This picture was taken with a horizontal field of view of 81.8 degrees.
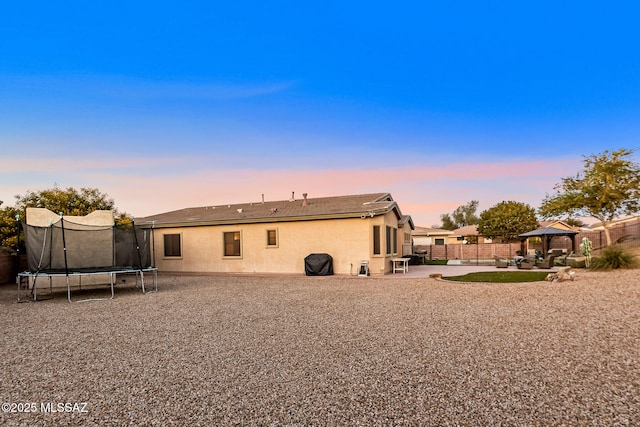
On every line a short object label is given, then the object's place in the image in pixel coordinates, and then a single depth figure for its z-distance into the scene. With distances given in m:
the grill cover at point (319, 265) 14.92
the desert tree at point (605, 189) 24.09
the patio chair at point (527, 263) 16.80
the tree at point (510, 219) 40.58
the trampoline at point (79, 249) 10.13
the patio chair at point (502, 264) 17.56
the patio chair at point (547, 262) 16.50
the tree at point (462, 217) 74.57
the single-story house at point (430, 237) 40.28
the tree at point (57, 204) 15.67
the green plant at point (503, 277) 12.17
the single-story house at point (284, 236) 14.90
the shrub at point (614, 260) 12.52
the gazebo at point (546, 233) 19.09
